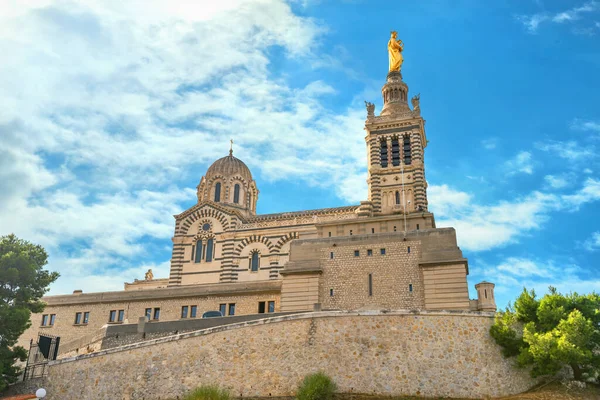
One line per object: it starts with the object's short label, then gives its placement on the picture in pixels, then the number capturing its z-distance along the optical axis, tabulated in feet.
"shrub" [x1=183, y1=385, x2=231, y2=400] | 91.91
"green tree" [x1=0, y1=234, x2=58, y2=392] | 113.60
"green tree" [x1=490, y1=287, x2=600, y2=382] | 88.17
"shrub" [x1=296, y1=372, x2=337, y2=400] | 91.09
